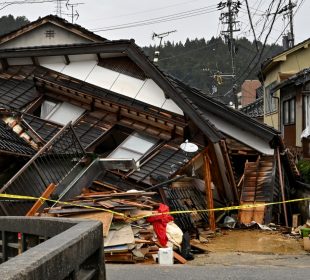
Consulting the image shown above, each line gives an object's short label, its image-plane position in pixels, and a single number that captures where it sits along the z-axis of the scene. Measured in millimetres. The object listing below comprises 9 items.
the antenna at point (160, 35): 38625
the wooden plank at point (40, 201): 10422
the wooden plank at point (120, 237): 9484
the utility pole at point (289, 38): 35719
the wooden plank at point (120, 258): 9344
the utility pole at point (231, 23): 37812
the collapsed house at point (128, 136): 12984
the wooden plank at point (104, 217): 9500
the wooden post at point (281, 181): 17269
